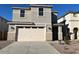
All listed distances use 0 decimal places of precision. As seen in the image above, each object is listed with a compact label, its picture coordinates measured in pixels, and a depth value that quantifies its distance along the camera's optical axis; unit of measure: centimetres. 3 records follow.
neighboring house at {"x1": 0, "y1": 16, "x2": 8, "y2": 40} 1043
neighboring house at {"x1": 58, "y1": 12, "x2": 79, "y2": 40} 1019
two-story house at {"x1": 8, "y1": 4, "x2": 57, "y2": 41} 917
